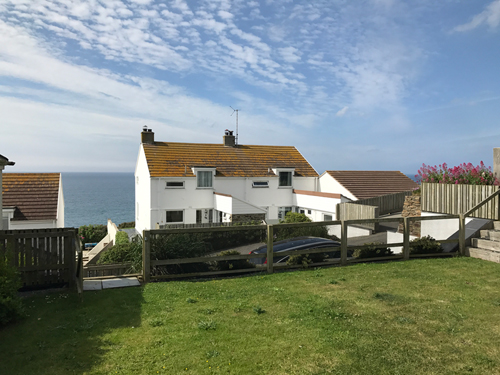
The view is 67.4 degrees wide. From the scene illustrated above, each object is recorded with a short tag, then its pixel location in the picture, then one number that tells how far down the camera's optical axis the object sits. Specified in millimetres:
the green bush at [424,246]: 12523
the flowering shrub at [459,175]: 14492
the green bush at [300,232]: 10660
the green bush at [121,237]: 29095
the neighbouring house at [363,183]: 33844
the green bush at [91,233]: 40531
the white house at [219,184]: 31922
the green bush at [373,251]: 11812
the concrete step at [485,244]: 12125
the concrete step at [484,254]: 11643
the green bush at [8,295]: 6301
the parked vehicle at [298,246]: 10594
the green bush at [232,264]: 10156
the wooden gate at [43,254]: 8258
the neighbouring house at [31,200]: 21031
